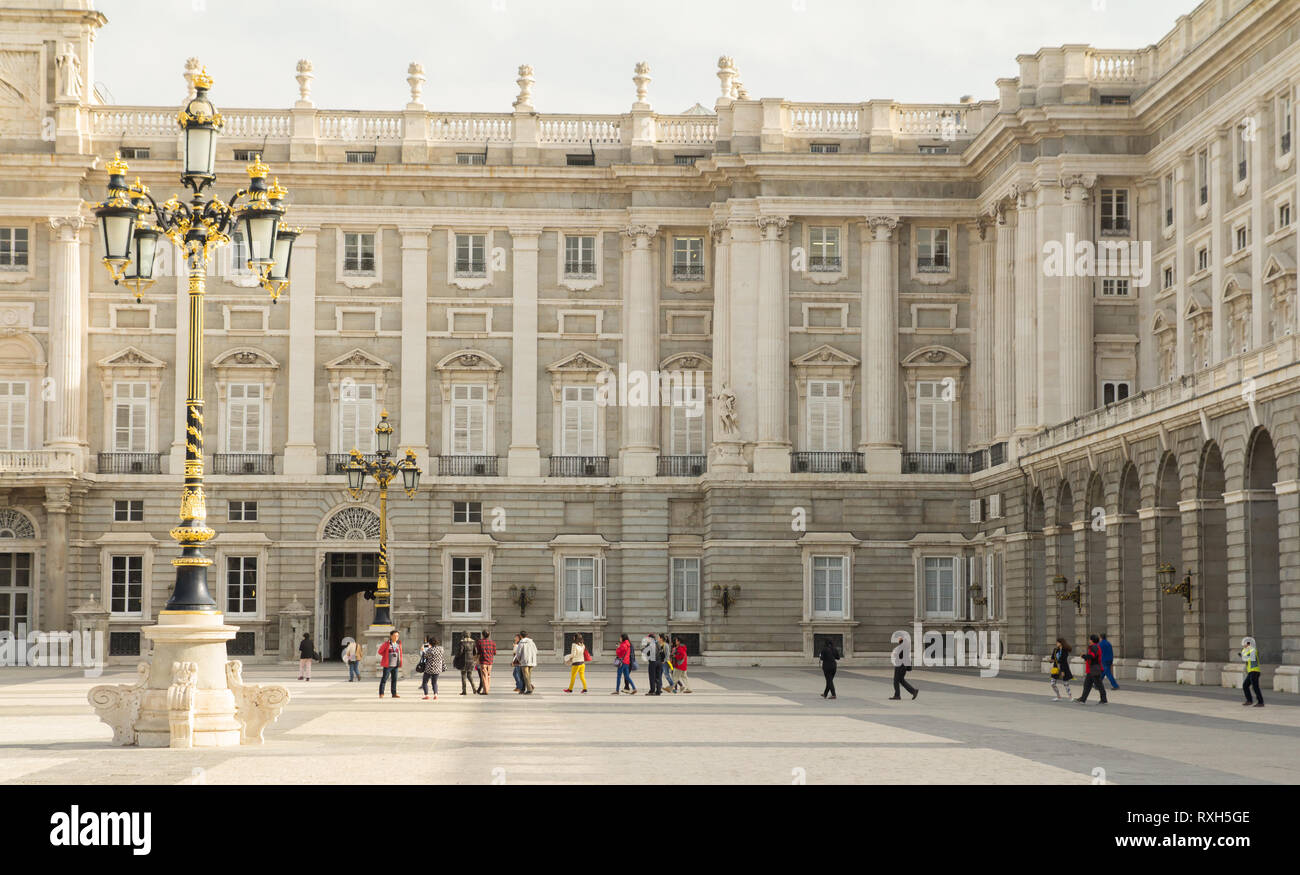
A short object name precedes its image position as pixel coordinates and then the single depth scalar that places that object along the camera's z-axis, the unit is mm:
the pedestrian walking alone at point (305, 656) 49719
